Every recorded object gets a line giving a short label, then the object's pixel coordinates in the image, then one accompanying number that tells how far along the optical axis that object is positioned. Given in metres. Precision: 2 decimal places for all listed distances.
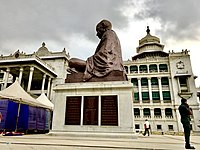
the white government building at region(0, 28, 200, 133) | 26.36
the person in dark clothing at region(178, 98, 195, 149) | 3.85
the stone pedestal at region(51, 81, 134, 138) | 6.03
